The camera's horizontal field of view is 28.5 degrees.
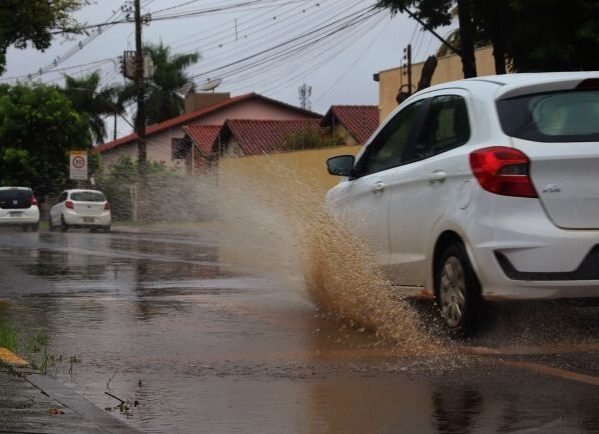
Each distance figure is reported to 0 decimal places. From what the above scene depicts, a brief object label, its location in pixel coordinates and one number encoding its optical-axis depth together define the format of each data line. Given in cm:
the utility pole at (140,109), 4441
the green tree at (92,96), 7656
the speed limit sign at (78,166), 4675
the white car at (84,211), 3734
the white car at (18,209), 4016
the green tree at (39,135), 5959
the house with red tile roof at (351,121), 5350
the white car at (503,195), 749
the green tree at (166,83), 7575
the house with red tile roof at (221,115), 7169
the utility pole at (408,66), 3662
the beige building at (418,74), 3344
